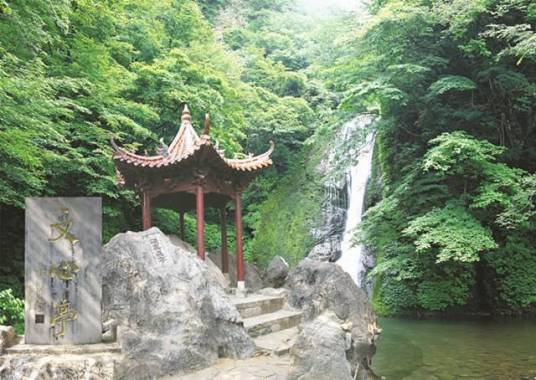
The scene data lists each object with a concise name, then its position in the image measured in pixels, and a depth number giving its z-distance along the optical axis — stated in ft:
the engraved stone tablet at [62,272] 18.51
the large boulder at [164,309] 18.70
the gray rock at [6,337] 17.87
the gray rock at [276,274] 39.75
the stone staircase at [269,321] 23.03
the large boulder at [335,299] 29.14
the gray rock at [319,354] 16.94
